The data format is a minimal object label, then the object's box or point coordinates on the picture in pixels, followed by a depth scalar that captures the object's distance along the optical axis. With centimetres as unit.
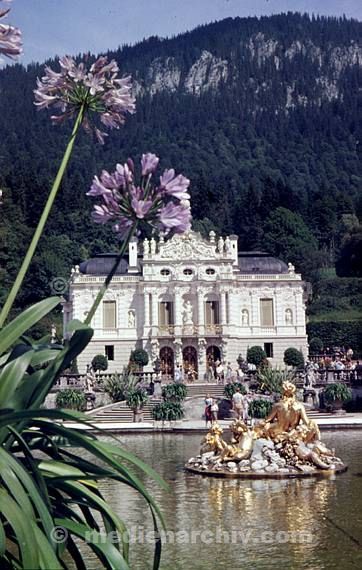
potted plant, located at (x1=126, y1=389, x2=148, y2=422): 2766
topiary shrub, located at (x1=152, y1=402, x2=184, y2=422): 2686
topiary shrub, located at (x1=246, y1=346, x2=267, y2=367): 4712
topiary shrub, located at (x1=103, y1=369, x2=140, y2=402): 3303
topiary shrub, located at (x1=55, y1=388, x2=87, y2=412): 2989
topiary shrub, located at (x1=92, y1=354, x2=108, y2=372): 4738
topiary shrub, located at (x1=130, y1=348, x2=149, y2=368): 4762
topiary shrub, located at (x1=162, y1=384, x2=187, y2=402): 3055
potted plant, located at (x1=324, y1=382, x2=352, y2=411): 2941
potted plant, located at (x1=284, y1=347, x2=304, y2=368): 4700
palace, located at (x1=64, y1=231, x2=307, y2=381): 4925
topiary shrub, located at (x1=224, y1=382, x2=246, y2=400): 3178
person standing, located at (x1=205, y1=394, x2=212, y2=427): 2542
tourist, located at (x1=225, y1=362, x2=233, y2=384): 3698
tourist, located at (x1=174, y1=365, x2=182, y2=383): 3917
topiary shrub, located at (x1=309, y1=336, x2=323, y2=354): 5422
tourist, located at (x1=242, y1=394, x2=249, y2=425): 2424
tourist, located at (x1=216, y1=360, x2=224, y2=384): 4077
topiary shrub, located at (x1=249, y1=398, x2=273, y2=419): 2691
